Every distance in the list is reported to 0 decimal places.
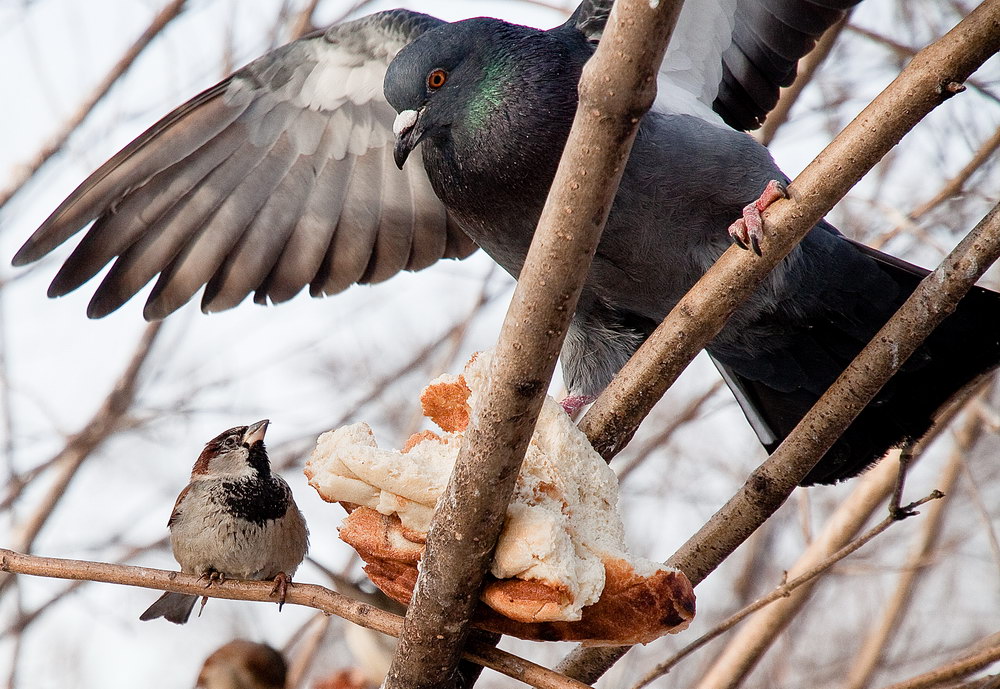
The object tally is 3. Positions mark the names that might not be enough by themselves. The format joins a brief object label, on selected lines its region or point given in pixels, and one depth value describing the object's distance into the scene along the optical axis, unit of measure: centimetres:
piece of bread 333
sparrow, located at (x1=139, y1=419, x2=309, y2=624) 635
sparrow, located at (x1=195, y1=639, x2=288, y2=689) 795
